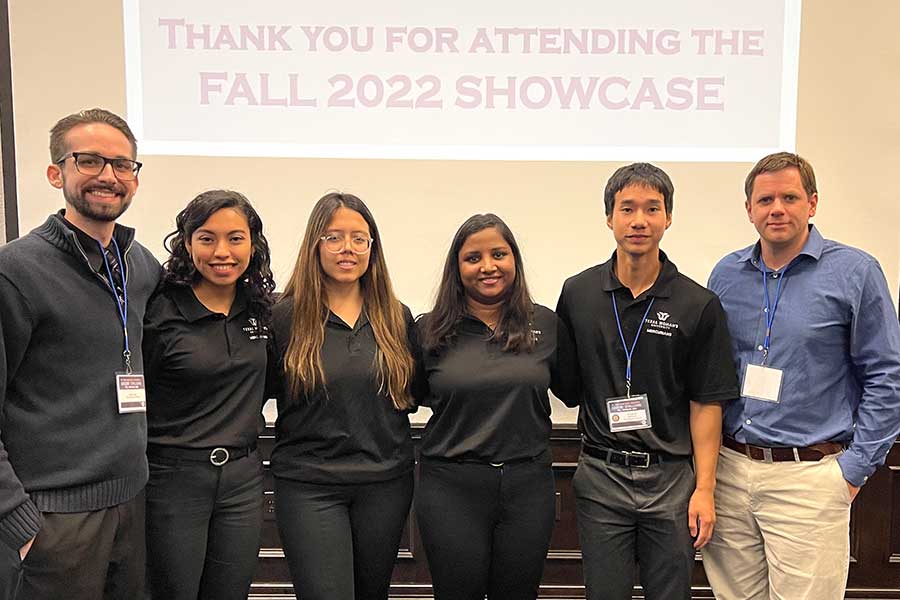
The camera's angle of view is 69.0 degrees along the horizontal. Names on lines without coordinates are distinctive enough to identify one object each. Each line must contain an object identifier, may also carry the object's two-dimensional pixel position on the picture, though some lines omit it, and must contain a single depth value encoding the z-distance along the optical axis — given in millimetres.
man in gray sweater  1446
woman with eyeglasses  1796
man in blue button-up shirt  1829
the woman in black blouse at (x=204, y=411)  1705
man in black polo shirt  1835
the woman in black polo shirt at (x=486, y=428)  1835
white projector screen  2678
